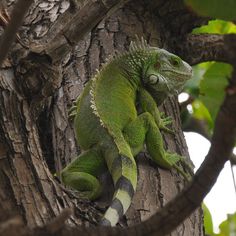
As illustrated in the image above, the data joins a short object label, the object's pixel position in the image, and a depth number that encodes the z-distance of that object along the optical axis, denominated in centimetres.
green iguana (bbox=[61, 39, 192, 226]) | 731
